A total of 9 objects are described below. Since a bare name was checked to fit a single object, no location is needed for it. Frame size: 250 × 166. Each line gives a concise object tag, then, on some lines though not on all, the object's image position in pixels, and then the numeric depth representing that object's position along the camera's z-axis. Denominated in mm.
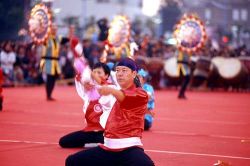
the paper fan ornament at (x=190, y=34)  21625
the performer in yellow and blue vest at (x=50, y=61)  19844
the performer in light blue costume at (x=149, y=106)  12586
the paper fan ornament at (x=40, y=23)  17891
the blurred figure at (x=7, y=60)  26000
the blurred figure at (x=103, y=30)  17016
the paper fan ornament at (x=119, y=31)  18938
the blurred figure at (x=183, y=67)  21938
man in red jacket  7449
